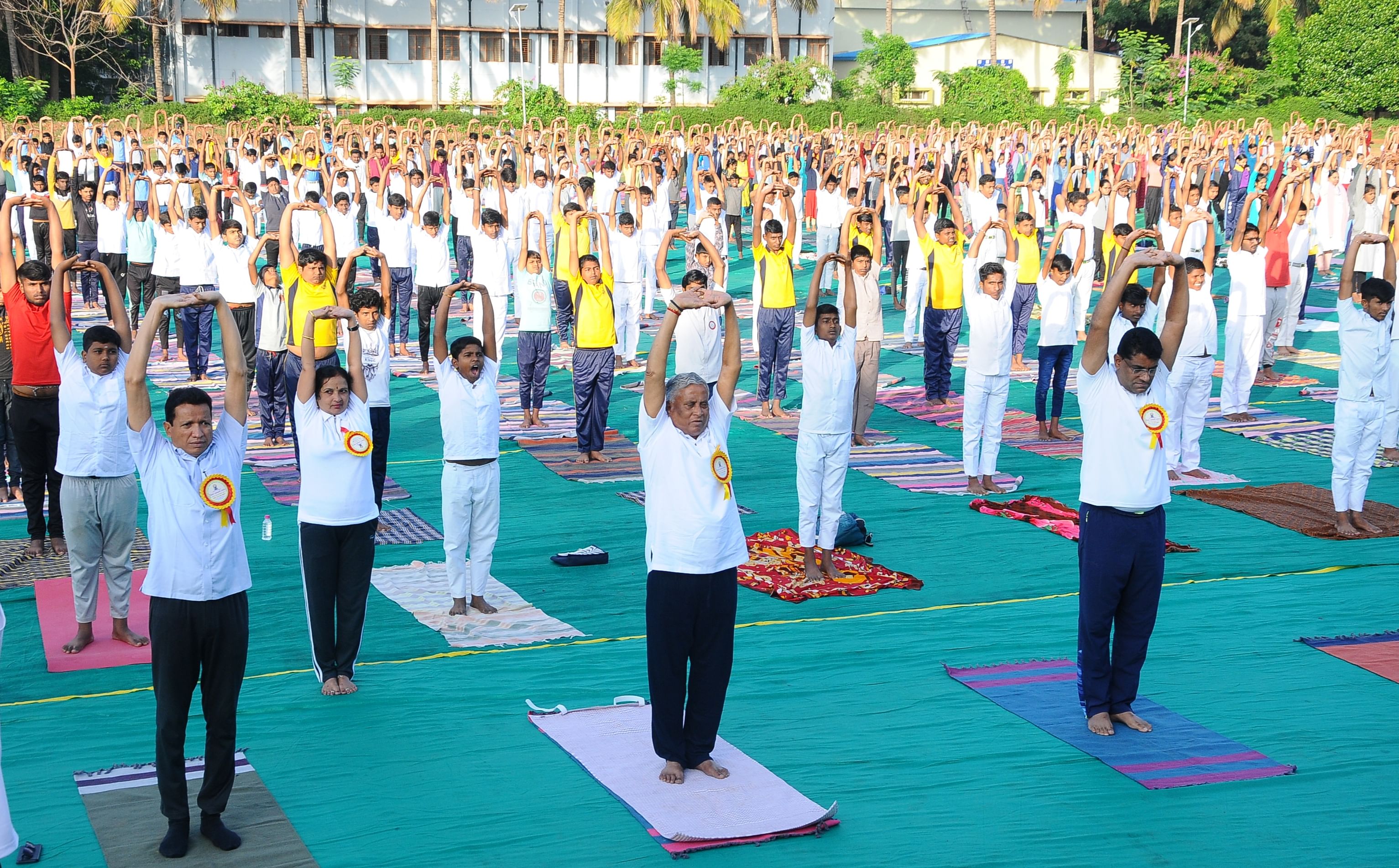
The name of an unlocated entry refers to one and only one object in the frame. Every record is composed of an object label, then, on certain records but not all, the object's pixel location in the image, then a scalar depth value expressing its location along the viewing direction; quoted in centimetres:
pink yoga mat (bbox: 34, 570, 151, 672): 747
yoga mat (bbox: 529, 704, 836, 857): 530
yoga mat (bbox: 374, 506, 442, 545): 1006
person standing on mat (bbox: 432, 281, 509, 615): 814
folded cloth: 939
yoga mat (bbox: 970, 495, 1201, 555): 1004
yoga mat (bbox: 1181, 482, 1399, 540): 1005
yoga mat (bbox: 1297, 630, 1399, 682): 704
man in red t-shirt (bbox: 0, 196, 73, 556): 873
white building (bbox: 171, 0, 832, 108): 4597
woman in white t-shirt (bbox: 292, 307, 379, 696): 681
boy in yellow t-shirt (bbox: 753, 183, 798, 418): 1393
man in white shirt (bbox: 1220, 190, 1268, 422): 1366
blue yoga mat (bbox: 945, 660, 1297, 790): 582
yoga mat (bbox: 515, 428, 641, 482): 1195
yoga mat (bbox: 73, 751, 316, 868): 521
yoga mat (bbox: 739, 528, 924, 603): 877
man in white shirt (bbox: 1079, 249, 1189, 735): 607
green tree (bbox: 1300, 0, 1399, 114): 4288
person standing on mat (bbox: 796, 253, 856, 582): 880
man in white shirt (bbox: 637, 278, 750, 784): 557
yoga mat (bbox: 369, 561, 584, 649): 795
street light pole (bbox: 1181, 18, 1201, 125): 3877
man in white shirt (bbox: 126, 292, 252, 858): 523
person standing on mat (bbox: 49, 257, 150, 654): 754
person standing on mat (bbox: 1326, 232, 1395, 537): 963
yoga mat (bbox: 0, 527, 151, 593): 890
